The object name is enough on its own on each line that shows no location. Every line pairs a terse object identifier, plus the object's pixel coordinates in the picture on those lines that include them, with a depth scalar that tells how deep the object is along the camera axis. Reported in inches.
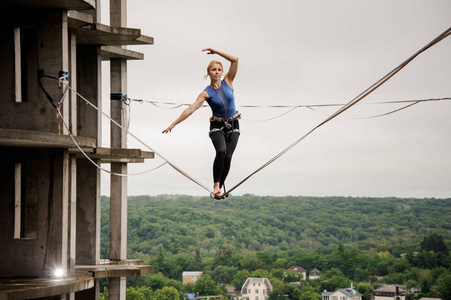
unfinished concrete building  812.6
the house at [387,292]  6225.4
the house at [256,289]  6599.4
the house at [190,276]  6486.2
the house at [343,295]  6378.0
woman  620.1
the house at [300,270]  6914.4
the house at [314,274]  7052.2
